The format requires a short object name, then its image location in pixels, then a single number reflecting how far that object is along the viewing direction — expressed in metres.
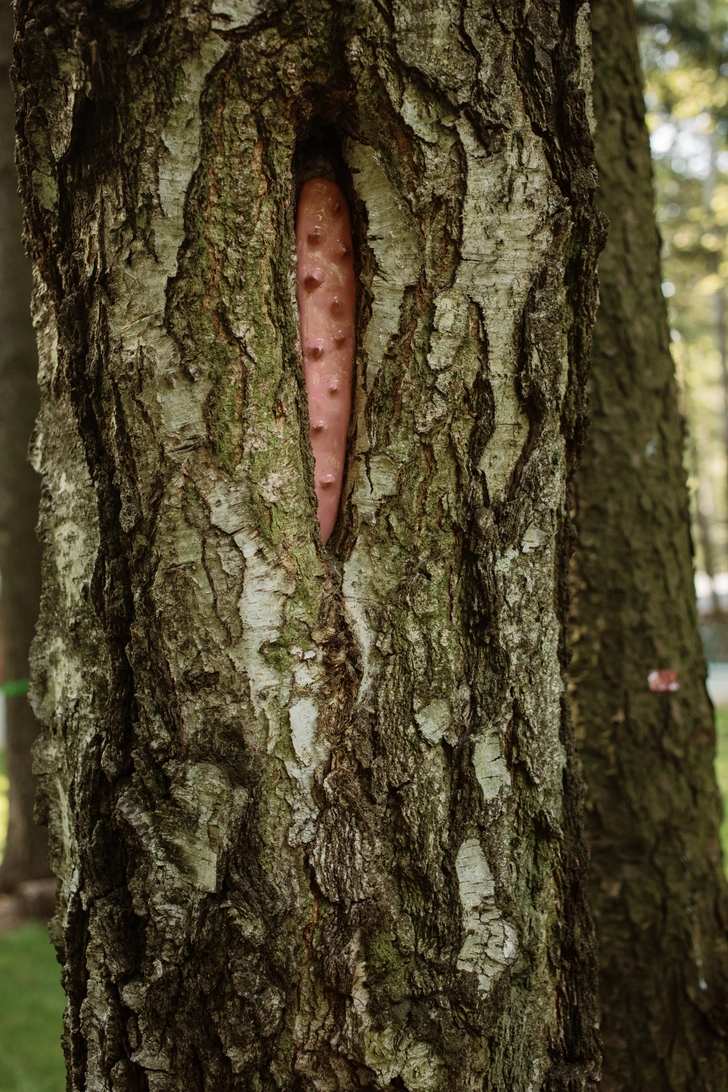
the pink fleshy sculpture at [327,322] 1.34
